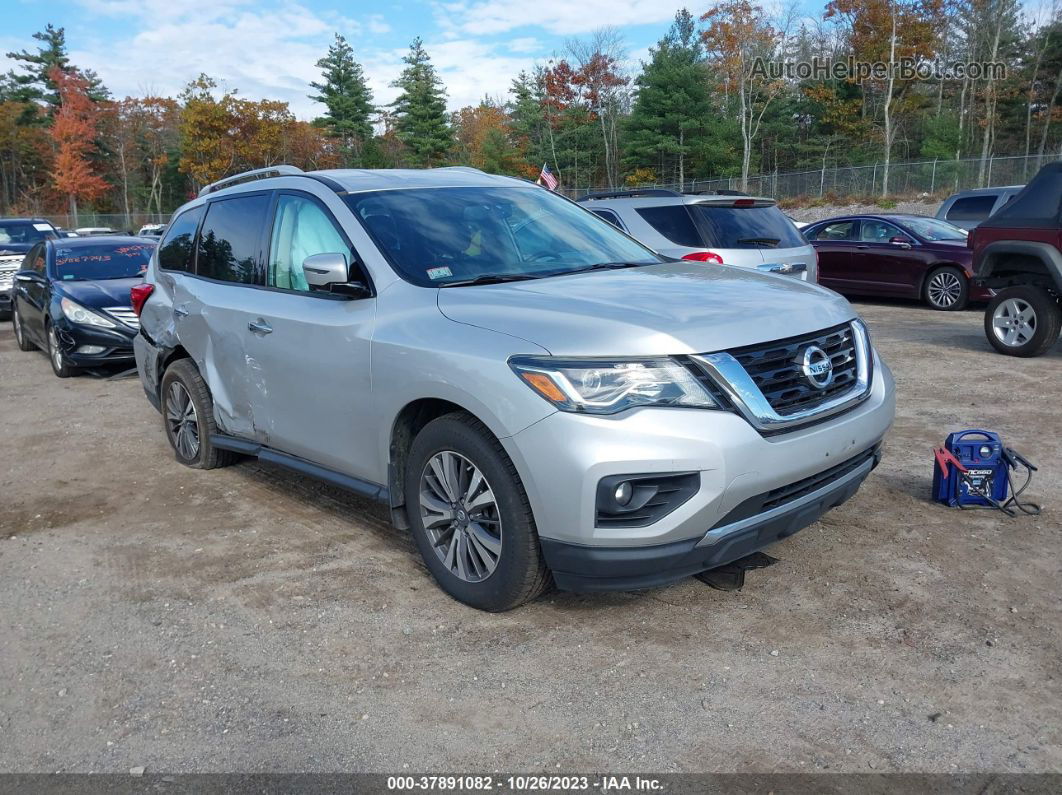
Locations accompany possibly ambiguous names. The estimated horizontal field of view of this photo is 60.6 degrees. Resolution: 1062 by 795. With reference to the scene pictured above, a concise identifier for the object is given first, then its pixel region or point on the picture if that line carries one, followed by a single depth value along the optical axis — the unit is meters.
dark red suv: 8.73
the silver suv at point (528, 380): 3.23
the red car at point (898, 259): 13.48
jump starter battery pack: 4.77
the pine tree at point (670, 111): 48.53
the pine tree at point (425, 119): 59.91
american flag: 16.88
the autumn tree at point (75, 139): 66.56
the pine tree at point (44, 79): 71.88
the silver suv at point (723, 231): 8.17
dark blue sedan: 9.63
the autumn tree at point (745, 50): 49.44
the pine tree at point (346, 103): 64.00
